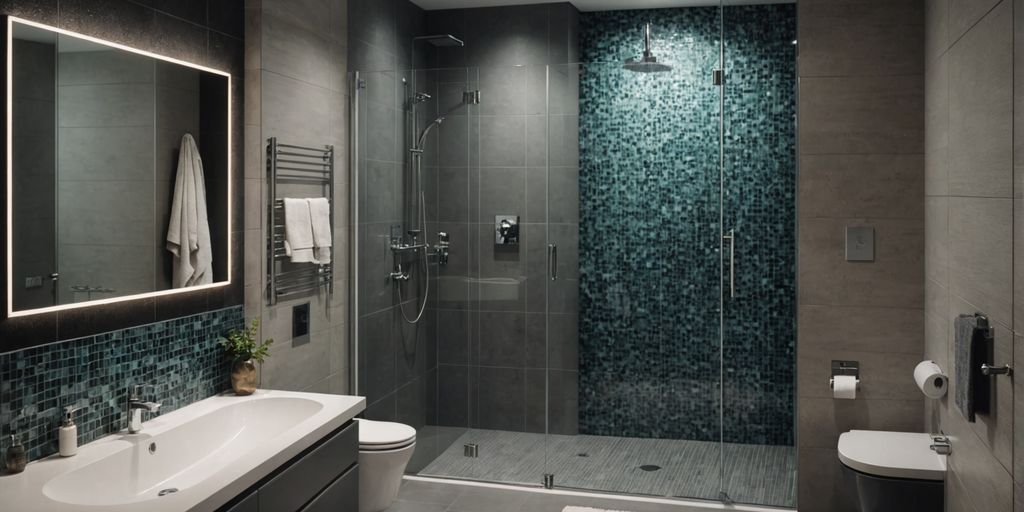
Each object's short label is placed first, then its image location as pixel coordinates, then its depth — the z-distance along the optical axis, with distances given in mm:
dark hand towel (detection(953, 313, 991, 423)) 2189
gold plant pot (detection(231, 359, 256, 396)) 3201
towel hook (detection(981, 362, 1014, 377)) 1996
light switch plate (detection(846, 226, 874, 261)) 3414
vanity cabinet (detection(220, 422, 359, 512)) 2355
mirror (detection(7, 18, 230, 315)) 2322
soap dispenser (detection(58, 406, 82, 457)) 2367
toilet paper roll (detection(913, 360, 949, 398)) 2848
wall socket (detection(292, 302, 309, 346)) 3723
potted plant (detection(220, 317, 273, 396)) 3203
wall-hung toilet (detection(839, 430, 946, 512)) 2822
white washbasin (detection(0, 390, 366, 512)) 2064
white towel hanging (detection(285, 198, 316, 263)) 3607
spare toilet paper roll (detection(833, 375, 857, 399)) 3393
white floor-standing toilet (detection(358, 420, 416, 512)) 3336
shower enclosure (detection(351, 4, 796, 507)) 3678
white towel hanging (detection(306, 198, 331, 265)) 3754
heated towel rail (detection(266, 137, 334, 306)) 3559
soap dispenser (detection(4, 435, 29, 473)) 2186
